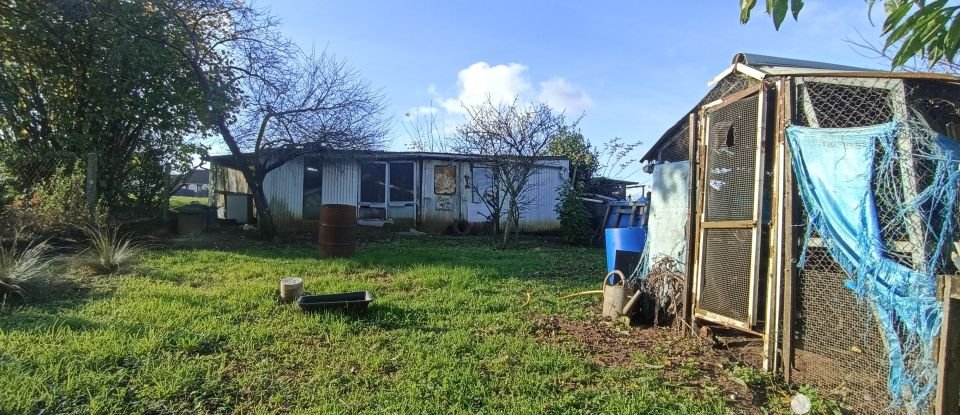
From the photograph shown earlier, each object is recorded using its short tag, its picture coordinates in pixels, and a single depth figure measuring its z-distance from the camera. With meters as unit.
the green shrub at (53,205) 7.39
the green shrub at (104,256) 6.25
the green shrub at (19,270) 4.78
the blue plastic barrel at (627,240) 6.10
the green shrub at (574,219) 11.94
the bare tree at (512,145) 11.08
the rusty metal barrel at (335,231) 8.32
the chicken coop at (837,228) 2.50
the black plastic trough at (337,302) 4.62
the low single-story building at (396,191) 13.02
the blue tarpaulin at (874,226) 2.44
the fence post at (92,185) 8.10
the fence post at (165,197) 10.20
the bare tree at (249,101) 9.73
